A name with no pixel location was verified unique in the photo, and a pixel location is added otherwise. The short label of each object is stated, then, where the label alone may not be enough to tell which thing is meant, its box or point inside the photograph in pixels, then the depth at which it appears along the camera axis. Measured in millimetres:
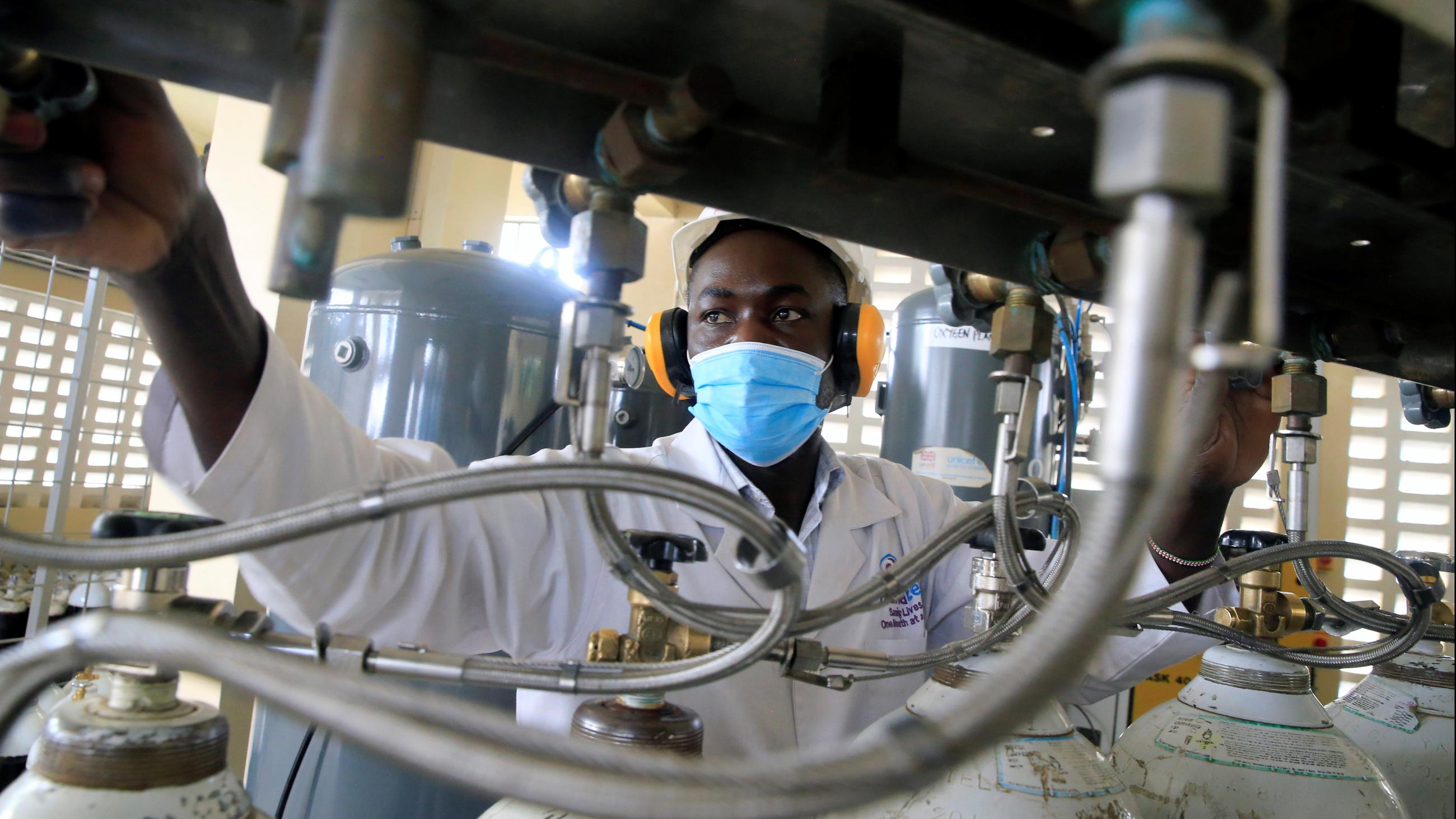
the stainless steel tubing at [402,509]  342
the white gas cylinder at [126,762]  406
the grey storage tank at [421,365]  1271
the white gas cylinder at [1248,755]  639
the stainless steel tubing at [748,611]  414
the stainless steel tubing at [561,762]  213
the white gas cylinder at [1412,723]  822
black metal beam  342
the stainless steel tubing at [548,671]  411
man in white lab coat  453
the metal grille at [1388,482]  1797
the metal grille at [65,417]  1115
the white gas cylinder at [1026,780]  524
